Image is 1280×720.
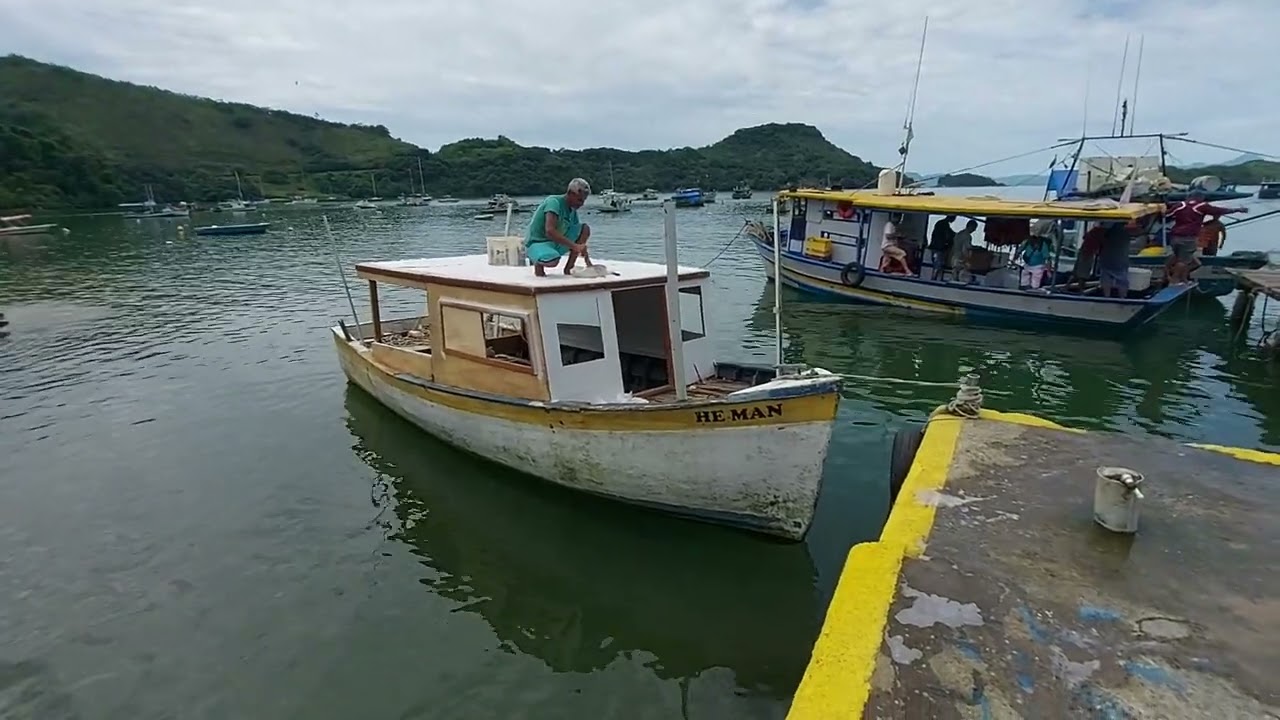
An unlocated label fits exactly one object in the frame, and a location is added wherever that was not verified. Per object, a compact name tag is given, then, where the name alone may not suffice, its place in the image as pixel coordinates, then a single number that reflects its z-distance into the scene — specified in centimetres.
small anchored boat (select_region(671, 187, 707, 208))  8875
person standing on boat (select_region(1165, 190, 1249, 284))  2050
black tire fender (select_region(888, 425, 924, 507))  654
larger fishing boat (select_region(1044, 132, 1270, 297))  2067
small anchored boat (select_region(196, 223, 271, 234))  5134
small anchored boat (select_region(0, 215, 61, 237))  5384
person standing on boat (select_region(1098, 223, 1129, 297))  1656
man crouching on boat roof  845
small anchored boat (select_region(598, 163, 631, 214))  8069
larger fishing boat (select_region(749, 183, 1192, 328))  1648
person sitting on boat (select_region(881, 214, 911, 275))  1947
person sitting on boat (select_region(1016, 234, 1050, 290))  1778
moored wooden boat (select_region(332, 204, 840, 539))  668
